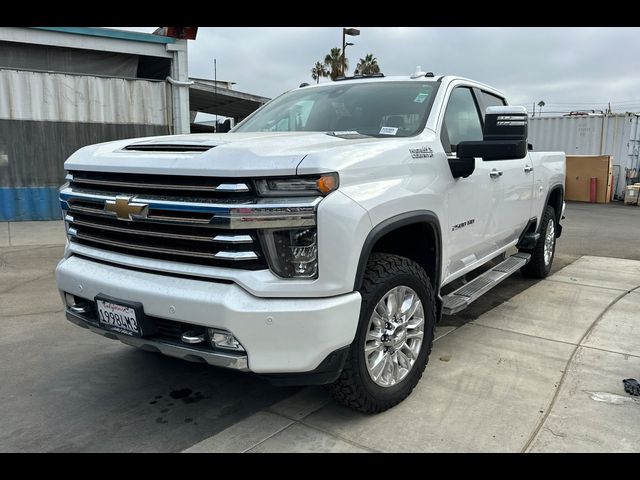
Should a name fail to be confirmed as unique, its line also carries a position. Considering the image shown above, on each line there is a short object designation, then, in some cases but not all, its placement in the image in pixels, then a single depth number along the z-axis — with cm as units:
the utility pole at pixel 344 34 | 1911
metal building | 1121
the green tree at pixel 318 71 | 4364
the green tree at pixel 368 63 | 4266
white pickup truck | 244
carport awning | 1553
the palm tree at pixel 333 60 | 3847
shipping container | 1747
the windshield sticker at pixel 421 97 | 375
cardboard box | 1680
